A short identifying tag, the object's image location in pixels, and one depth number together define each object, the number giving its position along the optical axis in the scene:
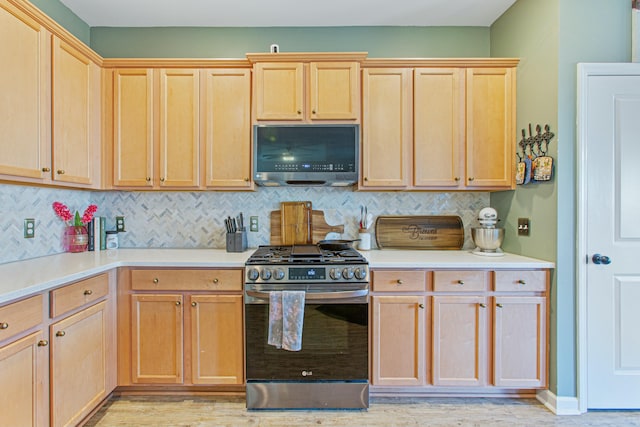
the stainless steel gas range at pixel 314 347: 2.01
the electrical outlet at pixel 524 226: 2.28
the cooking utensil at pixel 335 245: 2.48
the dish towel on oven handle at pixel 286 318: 1.94
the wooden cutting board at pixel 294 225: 2.72
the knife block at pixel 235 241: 2.47
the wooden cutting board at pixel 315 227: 2.74
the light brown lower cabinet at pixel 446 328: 2.09
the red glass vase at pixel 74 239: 2.42
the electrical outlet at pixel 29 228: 2.11
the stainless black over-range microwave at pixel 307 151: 2.34
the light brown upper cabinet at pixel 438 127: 2.42
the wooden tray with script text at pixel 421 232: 2.75
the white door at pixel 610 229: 1.96
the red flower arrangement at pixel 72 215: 2.34
